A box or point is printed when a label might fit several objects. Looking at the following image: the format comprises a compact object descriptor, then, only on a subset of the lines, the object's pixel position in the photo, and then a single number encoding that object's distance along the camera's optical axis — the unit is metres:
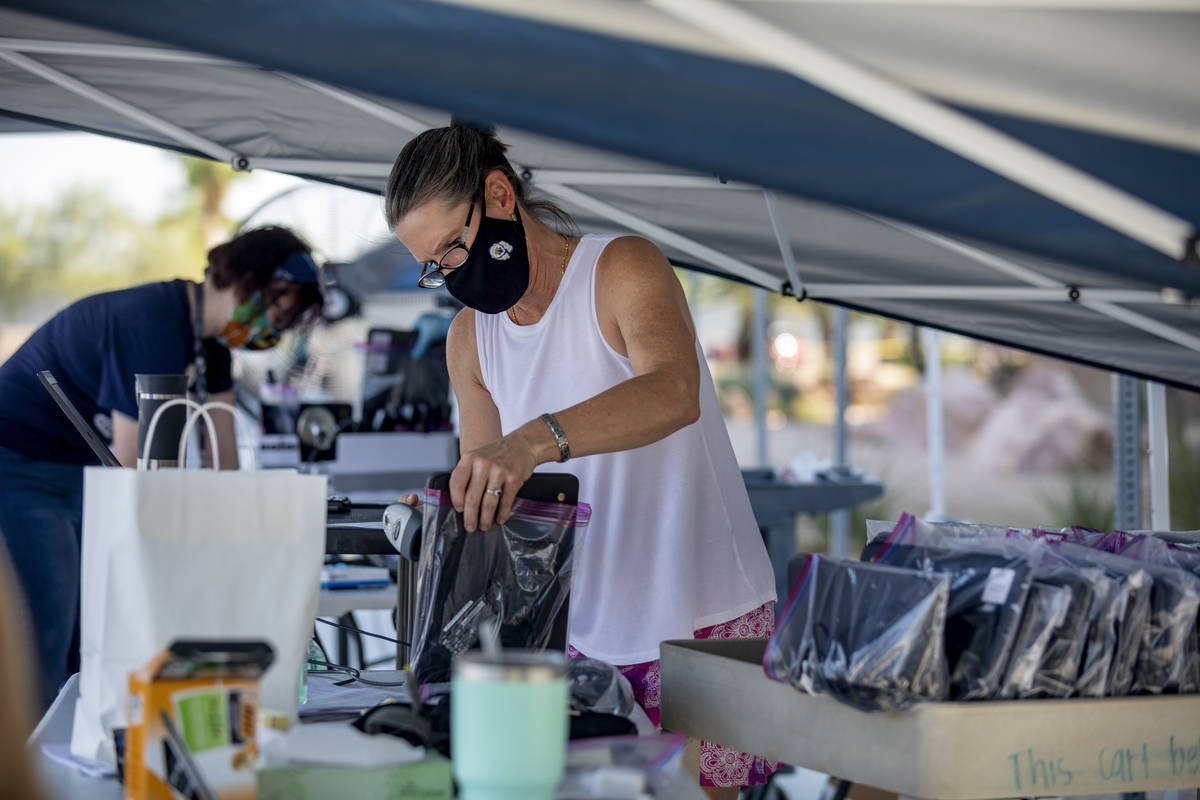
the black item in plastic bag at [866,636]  4.75
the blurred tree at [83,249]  45.57
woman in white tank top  5.43
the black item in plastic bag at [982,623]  4.78
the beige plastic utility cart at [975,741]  4.75
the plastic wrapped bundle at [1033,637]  4.79
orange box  4.61
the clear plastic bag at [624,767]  4.63
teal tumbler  4.49
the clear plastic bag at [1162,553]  5.06
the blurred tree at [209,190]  43.23
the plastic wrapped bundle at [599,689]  5.05
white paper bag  4.78
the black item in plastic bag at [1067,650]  4.82
